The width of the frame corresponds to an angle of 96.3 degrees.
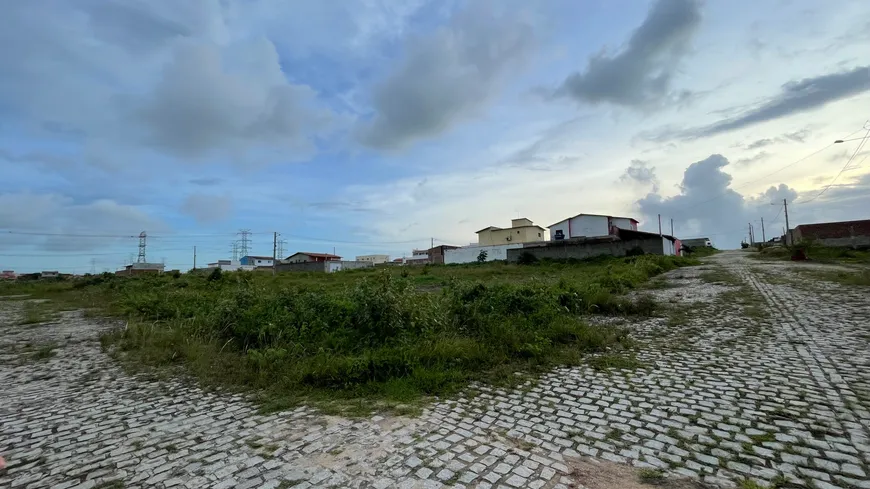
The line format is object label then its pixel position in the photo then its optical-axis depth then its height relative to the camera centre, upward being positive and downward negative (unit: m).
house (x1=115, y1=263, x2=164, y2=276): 57.42 +0.90
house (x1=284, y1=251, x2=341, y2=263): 60.67 +1.87
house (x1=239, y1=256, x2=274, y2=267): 74.38 +1.81
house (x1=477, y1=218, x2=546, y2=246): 52.00 +4.12
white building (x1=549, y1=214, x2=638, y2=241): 41.94 +3.98
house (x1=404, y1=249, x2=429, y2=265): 68.08 +1.76
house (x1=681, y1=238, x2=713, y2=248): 76.05 +3.24
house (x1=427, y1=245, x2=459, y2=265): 54.11 +1.68
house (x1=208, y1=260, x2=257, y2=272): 67.81 +1.22
